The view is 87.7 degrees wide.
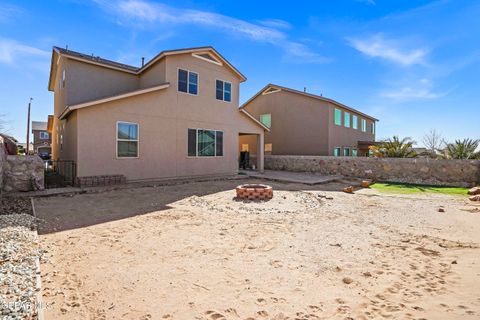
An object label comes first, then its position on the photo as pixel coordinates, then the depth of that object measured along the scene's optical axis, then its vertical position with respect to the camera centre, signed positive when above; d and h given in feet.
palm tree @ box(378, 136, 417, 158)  53.88 +2.94
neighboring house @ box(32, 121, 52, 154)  142.92 +12.38
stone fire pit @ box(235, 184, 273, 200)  31.27 -4.19
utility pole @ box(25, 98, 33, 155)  91.56 +14.62
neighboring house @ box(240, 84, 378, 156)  68.95 +11.05
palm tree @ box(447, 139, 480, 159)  47.29 +2.59
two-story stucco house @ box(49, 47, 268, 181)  36.96 +7.33
